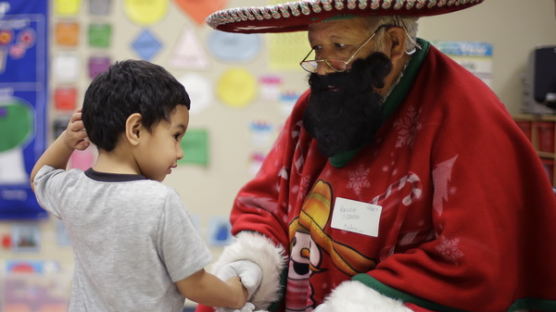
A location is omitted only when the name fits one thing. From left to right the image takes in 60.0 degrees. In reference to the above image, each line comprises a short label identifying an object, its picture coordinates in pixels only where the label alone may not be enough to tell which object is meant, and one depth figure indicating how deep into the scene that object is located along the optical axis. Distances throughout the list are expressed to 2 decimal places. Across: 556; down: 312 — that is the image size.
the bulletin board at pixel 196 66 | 2.88
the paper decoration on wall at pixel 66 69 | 2.89
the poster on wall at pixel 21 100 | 2.87
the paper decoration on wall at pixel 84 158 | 2.91
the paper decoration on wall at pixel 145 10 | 2.87
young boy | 0.97
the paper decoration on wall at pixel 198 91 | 2.89
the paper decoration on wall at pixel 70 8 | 2.87
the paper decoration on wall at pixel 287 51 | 2.87
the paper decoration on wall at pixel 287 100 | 2.91
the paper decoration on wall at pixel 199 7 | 2.84
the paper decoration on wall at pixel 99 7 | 2.88
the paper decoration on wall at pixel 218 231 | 2.98
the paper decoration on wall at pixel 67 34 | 2.87
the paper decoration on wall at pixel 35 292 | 2.98
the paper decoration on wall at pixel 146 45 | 2.89
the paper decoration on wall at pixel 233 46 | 2.88
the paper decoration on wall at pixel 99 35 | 2.88
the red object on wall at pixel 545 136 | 2.78
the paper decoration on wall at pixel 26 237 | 2.97
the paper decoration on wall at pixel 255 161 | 2.94
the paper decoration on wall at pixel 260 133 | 2.92
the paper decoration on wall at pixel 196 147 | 2.91
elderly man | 1.03
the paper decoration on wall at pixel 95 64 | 2.89
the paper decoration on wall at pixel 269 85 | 2.89
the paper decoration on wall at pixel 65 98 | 2.90
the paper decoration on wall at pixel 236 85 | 2.89
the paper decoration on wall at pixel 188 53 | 2.88
